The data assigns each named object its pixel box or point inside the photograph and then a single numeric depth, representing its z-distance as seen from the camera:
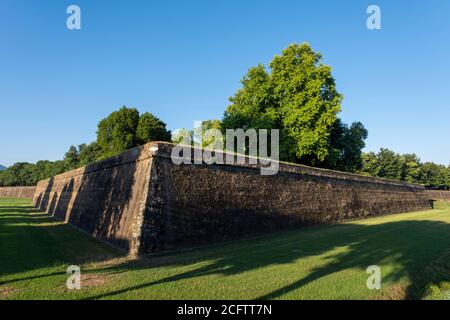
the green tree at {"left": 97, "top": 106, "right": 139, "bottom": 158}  51.34
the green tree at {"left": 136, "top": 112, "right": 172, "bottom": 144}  50.61
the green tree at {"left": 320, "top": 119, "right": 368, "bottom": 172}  33.38
